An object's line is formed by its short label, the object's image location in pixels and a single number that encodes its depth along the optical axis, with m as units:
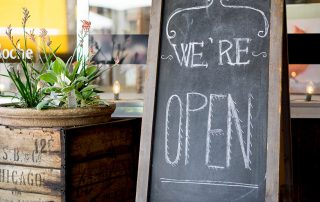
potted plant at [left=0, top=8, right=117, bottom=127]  1.90
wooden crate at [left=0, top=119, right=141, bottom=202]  1.88
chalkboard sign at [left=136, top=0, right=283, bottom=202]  1.81
